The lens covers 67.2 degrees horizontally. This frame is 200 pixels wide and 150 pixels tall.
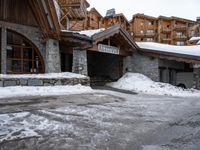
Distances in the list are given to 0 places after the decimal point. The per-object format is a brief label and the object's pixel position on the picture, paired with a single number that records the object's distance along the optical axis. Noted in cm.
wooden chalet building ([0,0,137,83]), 918
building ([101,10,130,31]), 3137
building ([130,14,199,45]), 3727
